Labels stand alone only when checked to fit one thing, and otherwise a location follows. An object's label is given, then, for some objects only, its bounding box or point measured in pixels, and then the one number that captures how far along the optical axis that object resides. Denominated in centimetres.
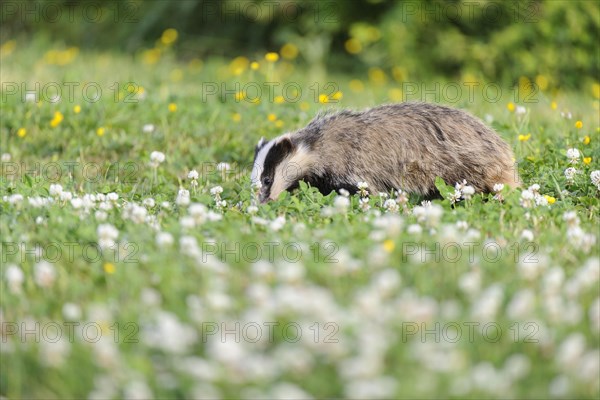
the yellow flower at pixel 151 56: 2225
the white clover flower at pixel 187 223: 845
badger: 1148
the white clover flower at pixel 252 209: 966
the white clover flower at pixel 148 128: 1396
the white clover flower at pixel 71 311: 673
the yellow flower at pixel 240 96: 1533
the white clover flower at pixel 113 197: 999
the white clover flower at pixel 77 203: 934
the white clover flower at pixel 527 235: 874
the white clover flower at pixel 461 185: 1077
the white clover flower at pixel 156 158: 1209
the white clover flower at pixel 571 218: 889
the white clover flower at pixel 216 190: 1111
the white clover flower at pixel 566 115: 1426
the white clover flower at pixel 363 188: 1107
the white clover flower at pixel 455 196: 1052
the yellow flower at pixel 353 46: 2264
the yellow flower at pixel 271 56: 1491
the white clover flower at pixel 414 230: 842
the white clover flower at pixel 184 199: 935
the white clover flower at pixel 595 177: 1095
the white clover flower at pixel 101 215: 908
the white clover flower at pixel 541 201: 1022
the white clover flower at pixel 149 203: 1017
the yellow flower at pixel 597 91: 1840
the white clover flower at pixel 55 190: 1002
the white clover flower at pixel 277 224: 877
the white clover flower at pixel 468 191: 1027
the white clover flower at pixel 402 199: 1023
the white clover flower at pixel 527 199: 985
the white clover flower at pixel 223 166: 1241
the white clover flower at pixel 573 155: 1156
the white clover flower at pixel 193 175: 1142
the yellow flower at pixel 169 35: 2406
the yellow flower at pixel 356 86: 1952
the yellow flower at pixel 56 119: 1423
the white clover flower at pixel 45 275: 722
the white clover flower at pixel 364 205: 1033
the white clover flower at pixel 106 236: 836
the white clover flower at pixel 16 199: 945
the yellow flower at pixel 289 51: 2355
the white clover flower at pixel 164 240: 796
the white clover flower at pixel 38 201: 944
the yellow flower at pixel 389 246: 766
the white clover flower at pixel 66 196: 980
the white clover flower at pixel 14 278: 723
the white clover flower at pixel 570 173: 1123
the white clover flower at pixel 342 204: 922
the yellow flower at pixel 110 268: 772
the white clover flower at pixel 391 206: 1034
